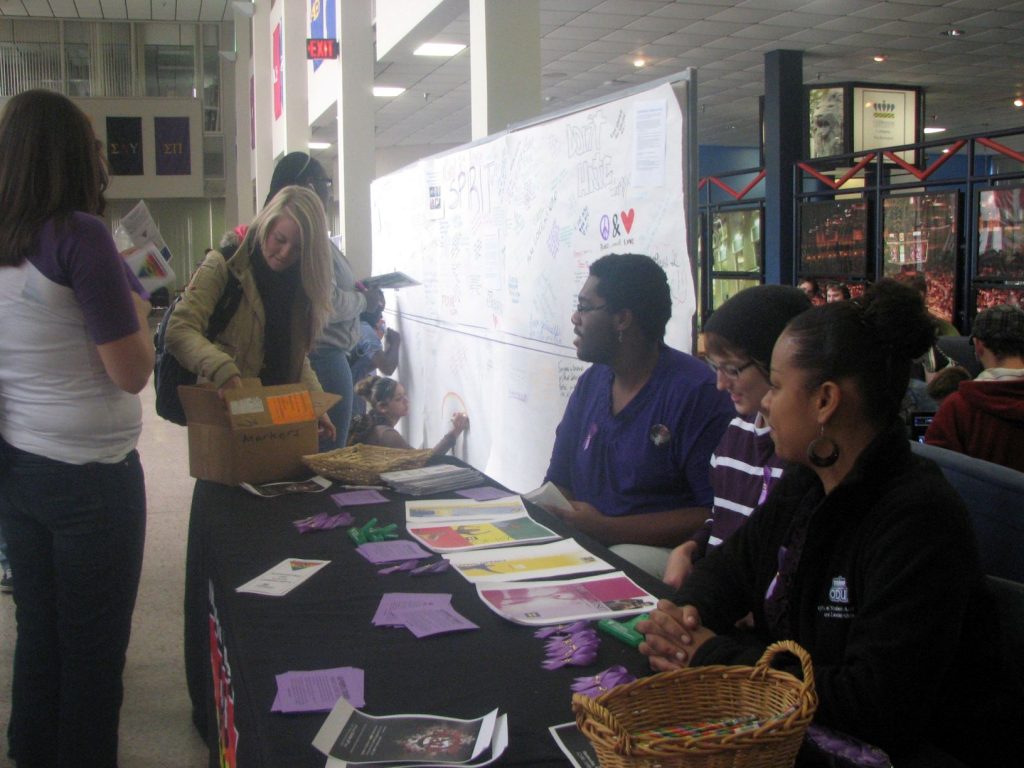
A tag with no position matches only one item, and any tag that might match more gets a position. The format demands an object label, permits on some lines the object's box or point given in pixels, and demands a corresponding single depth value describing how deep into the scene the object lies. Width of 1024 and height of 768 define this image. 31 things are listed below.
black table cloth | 1.13
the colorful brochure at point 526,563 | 1.66
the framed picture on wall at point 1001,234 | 6.25
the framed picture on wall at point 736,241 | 9.27
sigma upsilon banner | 14.05
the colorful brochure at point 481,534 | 1.85
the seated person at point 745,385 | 1.75
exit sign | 6.43
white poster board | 2.64
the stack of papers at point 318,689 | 1.16
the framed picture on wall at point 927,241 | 6.80
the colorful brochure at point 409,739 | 1.03
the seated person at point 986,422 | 2.92
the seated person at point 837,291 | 7.26
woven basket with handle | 0.81
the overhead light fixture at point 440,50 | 8.26
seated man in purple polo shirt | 2.19
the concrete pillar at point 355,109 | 6.36
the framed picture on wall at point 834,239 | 7.62
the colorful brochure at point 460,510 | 2.06
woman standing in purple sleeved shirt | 1.79
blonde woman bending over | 2.71
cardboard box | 2.42
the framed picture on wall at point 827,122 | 10.62
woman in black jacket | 1.08
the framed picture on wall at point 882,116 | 11.06
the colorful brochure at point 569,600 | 1.44
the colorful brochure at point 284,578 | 1.61
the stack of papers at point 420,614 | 1.42
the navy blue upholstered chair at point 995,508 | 1.58
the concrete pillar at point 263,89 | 11.32
